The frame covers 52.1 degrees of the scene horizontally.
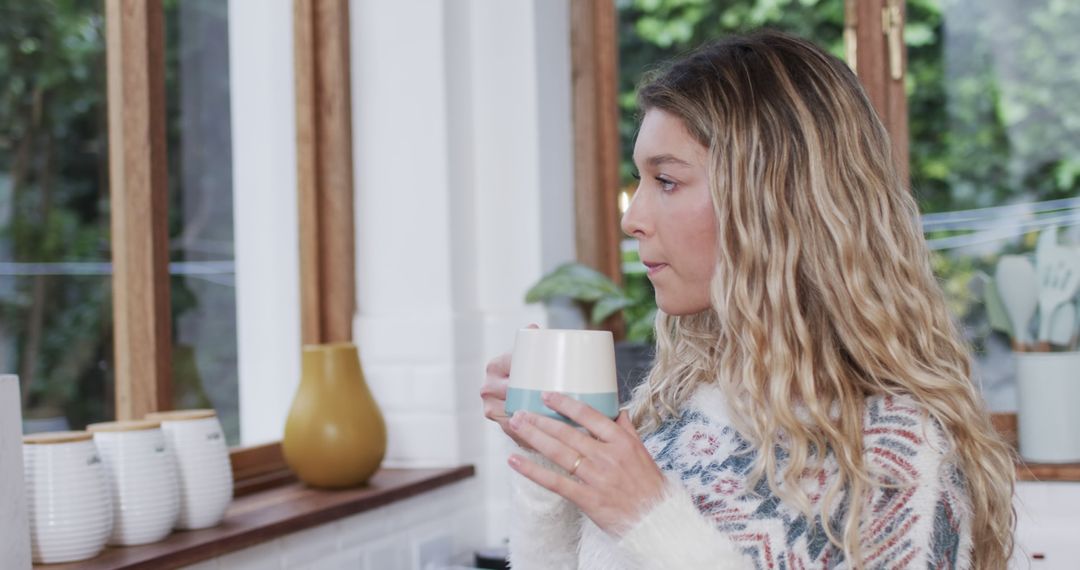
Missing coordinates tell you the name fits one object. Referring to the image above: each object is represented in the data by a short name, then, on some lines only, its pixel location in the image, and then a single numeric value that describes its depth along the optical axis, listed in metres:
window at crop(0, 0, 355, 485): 1.90
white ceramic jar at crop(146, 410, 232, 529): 1.71
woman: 1.06
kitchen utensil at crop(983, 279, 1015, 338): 2.30
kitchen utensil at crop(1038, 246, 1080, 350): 2.16
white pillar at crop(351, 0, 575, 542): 2.37
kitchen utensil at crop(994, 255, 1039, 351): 2.21
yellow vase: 2.05
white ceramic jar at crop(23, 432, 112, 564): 1.46
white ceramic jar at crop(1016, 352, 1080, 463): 2.15
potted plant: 2.39
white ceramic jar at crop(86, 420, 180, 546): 1.59
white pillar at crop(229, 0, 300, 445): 2.29
